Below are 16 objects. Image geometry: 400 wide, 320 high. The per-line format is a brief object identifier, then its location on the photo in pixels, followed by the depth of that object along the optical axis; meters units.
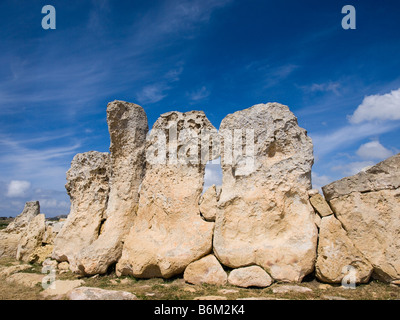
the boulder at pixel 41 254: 9.79
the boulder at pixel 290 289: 5.83
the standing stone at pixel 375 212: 6.07
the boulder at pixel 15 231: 11.23
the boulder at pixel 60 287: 6.51
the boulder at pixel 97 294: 5.56
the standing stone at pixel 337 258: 6.12
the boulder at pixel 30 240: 10.16
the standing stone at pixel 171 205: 7.11
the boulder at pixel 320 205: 6.71
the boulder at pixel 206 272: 6.55
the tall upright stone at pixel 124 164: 8.34
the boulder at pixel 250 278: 6.20
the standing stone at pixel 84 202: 8.89
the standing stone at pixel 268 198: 6.46
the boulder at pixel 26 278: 7.44
